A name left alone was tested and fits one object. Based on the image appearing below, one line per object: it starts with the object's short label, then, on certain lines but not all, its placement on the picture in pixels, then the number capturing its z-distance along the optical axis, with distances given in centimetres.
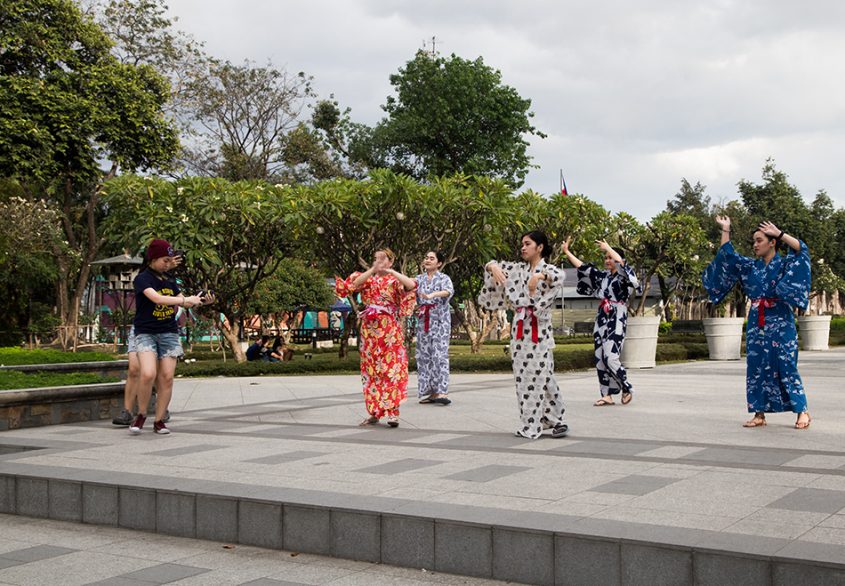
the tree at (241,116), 3816
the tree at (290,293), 3331
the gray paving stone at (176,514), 565
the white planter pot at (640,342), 2066
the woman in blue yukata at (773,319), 829
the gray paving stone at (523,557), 447
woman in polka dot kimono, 798
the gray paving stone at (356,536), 499
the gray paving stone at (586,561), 429
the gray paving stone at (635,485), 542
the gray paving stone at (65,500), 616
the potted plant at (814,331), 2866
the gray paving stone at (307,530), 516
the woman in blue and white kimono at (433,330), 1176
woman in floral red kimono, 916
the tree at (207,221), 2088
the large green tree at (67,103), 1955
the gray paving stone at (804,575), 377
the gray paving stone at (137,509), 582
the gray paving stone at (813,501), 485
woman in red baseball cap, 865
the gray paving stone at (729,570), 394
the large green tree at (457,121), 4150
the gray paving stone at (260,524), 533
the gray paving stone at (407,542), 482
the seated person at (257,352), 2285
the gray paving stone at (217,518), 550
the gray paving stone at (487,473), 598
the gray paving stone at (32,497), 632
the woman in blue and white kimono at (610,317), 1080
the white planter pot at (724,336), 2367
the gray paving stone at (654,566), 411
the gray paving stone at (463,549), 465
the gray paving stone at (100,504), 599
